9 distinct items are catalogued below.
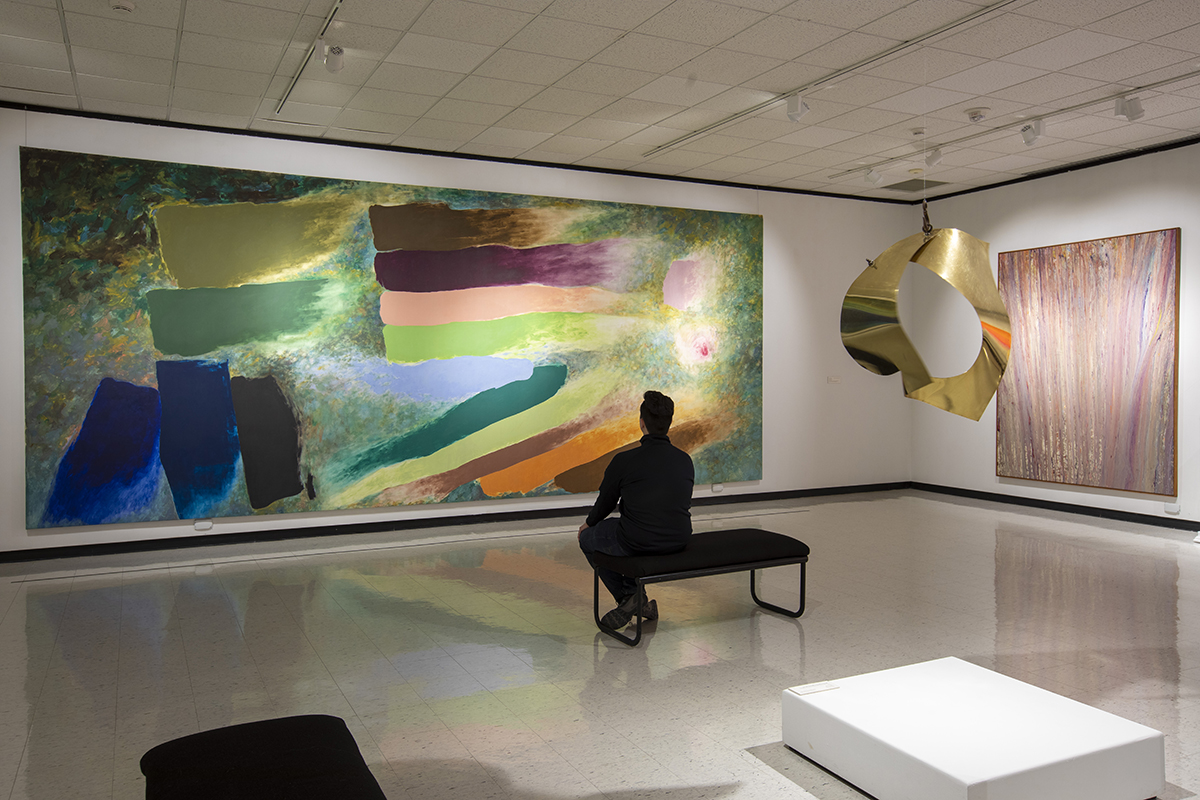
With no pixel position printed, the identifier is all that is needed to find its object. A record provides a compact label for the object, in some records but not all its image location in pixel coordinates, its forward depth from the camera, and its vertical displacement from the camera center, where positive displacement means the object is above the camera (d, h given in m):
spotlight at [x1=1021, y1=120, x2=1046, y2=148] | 7.29 +2.10
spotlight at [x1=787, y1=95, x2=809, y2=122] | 6.50 +2.07
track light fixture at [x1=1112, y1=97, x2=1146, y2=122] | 6.56 +2.06
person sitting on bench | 4.67 -0.64
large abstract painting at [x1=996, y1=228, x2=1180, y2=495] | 8.22 +0.12
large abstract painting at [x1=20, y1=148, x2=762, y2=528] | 6.90 +0.39
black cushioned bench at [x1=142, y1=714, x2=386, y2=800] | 2.08 -0.99
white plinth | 2.63 -1.19
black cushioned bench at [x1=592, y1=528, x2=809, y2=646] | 4.58 -0.99
